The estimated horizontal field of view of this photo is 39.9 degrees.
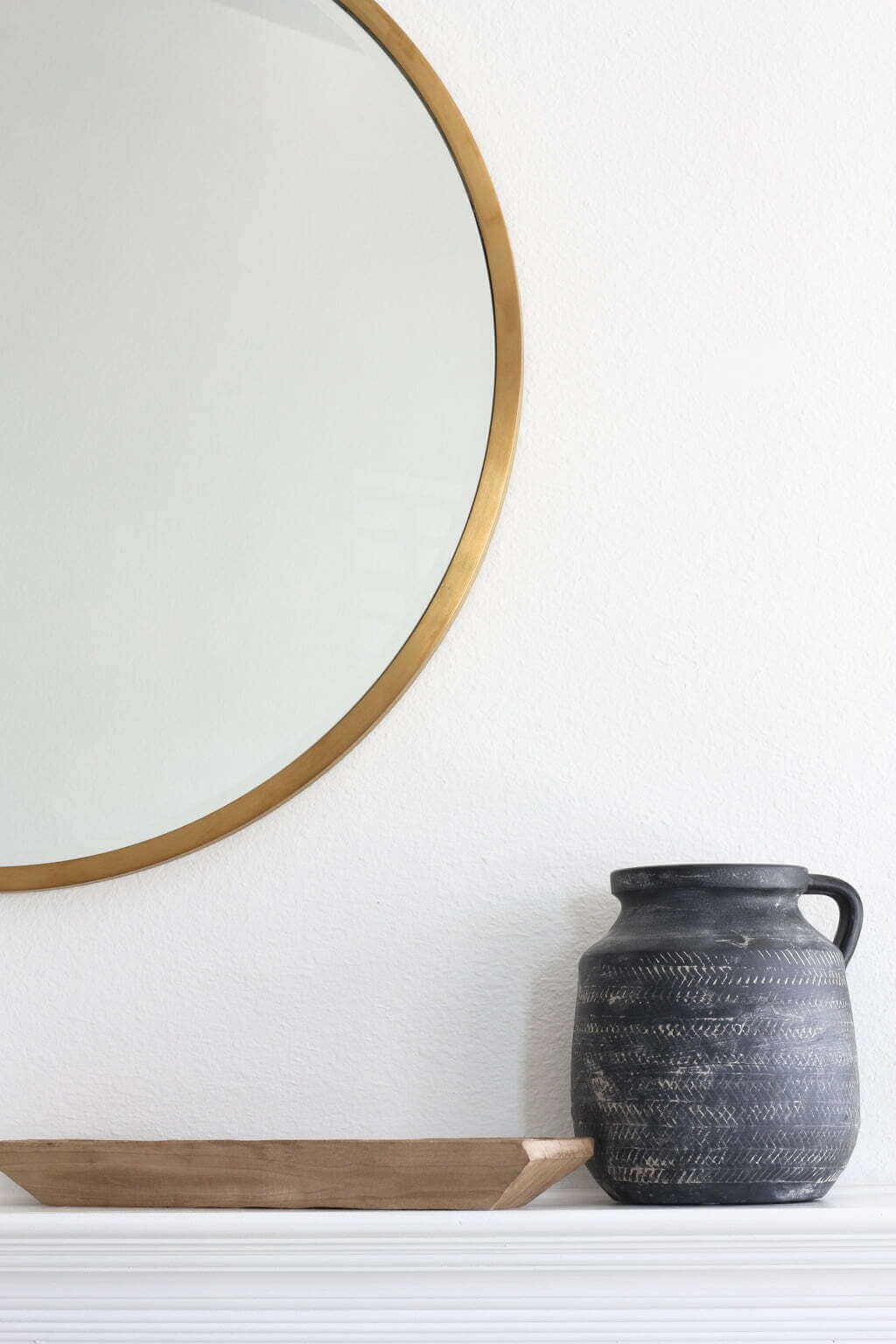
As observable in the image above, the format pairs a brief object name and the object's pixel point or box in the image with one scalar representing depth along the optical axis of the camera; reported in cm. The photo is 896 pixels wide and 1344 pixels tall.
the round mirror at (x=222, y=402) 108
